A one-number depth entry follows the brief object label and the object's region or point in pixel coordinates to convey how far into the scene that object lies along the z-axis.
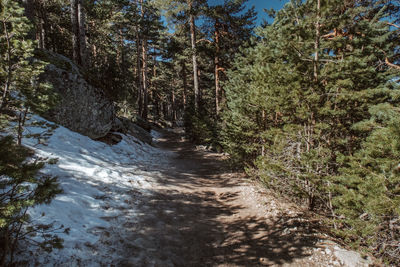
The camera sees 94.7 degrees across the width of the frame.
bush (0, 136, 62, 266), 2.33
